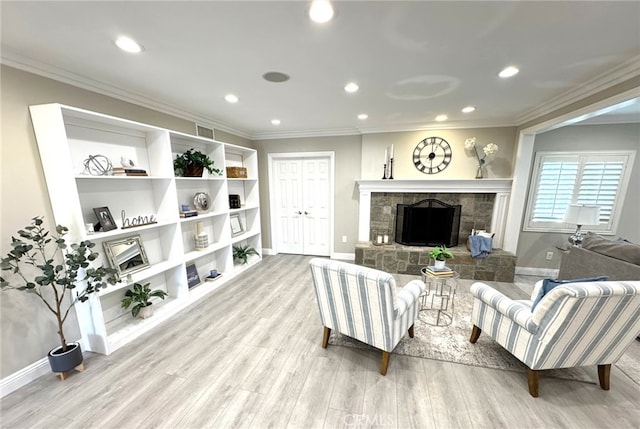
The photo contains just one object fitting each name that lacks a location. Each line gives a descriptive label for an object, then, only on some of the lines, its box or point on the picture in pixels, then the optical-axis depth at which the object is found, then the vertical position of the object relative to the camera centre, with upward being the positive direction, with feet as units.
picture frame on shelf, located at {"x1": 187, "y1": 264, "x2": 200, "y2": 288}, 10.34 -4.34
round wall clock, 12.53 +1.52
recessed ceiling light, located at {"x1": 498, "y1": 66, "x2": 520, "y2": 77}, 6.17 +3.10
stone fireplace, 11.72 -1.99
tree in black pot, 5.25 -2.32
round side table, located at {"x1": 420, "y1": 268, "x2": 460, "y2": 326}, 8.12 -5.08
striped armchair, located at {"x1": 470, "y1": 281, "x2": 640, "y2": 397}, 4.47 -3.16
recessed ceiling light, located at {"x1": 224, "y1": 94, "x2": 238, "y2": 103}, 8.24 +3.11
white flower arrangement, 11.22 +1.73
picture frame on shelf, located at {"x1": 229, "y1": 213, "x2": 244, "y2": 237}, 13.32 -2.56
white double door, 14.93 -1.51
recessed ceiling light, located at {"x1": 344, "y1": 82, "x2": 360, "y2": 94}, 7.18 +3.09
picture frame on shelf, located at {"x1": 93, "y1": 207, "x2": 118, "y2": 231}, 6.94 -1.13
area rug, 6.12 -5.07
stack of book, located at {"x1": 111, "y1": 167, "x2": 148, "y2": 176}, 7.13 +0.34
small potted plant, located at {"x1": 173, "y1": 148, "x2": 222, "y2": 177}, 9.31 +0.77
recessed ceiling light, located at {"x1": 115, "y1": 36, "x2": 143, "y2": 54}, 4.87 +3.06
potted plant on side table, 8.07 -2.66
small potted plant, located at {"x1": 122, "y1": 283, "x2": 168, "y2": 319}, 7.79 -4.07
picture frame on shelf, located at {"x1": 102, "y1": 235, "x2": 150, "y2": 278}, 7.36 -2.49
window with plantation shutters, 11.14 -0.18
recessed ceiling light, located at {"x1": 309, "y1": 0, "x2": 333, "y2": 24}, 3.85 +3.03
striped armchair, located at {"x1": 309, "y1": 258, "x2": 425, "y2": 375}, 5.36 -3.13
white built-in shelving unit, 5.96 -0.67
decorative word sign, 7.64 -1.40
